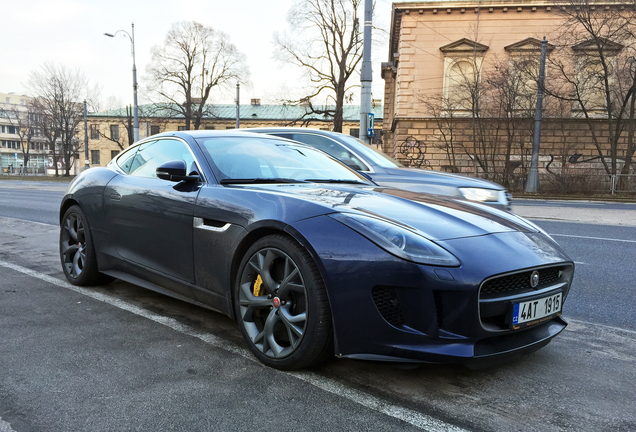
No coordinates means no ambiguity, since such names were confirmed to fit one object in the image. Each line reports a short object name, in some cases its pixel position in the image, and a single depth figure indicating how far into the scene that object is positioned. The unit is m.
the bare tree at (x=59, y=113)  49.94
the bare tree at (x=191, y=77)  45.69
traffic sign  14.18
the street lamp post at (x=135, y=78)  28.22
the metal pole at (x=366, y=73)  14.00
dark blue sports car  2.32
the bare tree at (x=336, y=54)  34.19
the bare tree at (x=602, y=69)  22.84
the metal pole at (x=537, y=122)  21.95
